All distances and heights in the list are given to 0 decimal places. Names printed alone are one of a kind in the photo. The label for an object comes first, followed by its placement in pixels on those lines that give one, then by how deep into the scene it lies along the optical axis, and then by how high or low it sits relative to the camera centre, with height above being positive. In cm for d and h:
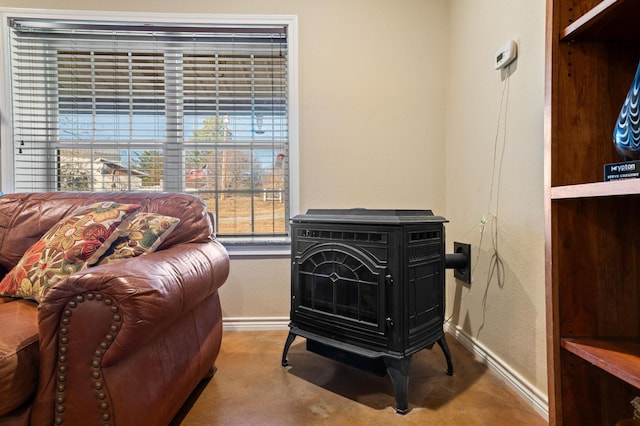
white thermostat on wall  149 +75
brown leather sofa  87 -39
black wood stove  136 -36
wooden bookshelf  86 -5
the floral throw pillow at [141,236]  126 -11
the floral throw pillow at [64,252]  119 -16
